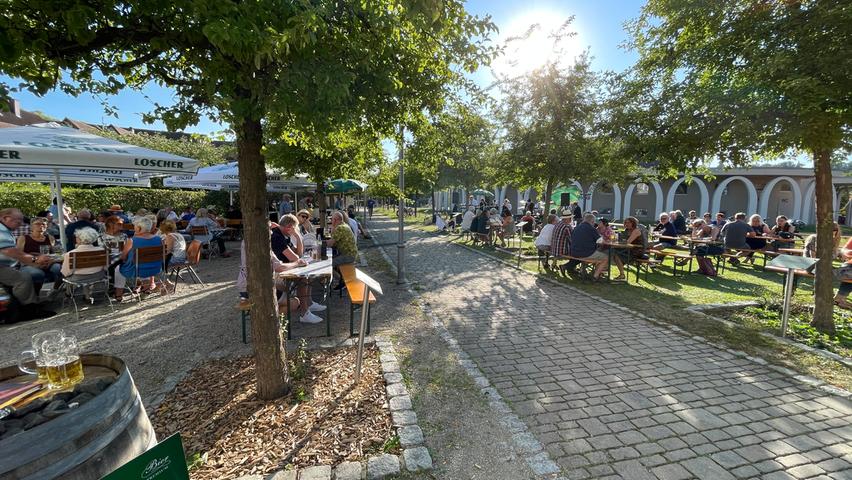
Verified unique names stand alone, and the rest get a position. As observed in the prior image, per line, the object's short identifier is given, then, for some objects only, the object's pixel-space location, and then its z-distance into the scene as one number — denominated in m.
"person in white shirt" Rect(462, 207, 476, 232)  15.75
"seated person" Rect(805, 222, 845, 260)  7.53
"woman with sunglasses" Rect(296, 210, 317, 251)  7.31
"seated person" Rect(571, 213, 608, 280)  8.33
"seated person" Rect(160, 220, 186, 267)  7.09
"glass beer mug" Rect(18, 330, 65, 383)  1.74
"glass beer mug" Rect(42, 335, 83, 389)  1.73
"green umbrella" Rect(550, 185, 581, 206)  18.49
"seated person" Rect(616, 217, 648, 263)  8.94
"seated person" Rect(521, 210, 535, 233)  15.29
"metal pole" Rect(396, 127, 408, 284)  7.91
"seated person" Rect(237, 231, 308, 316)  4.91
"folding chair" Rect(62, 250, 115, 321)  5.68
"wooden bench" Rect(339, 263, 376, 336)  4.72
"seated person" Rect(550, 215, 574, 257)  8.76
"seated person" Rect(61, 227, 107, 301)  5.69
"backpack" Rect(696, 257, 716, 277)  9.40
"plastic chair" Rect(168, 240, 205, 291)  7.54
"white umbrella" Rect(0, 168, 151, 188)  9.54
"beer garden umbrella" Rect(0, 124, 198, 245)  5.03
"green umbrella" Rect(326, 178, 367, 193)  12.34
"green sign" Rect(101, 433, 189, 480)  1.22
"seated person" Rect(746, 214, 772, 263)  10.48
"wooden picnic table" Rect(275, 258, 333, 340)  4.75
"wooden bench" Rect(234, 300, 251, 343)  4.41
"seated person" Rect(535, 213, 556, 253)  9.68
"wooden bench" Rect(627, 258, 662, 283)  8.84
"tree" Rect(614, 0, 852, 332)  4.31
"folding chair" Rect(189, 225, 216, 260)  10.01
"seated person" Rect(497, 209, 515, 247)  13.62
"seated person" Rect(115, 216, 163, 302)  6.27
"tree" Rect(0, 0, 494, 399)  2.03
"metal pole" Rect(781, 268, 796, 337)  4.90
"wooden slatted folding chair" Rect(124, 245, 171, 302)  6.25
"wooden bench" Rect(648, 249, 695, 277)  8.86
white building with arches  25.25
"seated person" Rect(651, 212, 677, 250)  11.41
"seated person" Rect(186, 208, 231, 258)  10.12
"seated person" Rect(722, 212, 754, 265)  10.23
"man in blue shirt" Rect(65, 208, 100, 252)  7.31
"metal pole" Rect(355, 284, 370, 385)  3.44
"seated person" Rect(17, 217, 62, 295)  6.01
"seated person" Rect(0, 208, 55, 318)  5.50
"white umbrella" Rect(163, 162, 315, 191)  10.16
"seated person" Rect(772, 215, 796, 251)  11.34
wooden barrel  1.24
